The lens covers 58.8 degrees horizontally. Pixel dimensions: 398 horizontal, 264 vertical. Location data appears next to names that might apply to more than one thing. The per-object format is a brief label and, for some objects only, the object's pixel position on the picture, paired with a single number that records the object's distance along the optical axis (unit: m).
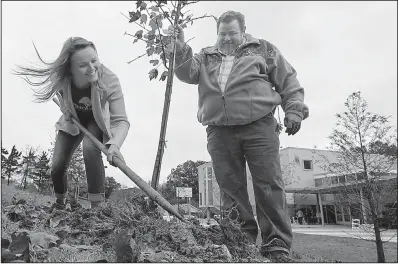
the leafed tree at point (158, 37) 2.65
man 2.40
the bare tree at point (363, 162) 9.54
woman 2.54
